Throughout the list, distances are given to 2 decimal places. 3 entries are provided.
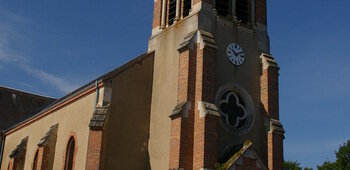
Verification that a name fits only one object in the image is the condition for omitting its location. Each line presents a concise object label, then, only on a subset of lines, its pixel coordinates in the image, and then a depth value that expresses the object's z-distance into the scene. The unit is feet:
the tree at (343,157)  121.08
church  68.13
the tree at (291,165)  126.11
